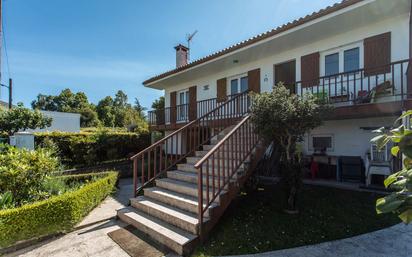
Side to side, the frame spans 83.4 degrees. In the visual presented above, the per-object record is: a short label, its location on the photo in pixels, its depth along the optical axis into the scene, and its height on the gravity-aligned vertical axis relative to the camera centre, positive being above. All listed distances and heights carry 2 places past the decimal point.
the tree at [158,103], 26.19 +2.91
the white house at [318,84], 4.87 +1.35
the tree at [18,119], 11.42 +0.41
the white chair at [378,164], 5.82 -0.90
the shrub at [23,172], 4.68 -0.95
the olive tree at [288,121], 4.39 +0.14
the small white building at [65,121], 27.63 +0.78
